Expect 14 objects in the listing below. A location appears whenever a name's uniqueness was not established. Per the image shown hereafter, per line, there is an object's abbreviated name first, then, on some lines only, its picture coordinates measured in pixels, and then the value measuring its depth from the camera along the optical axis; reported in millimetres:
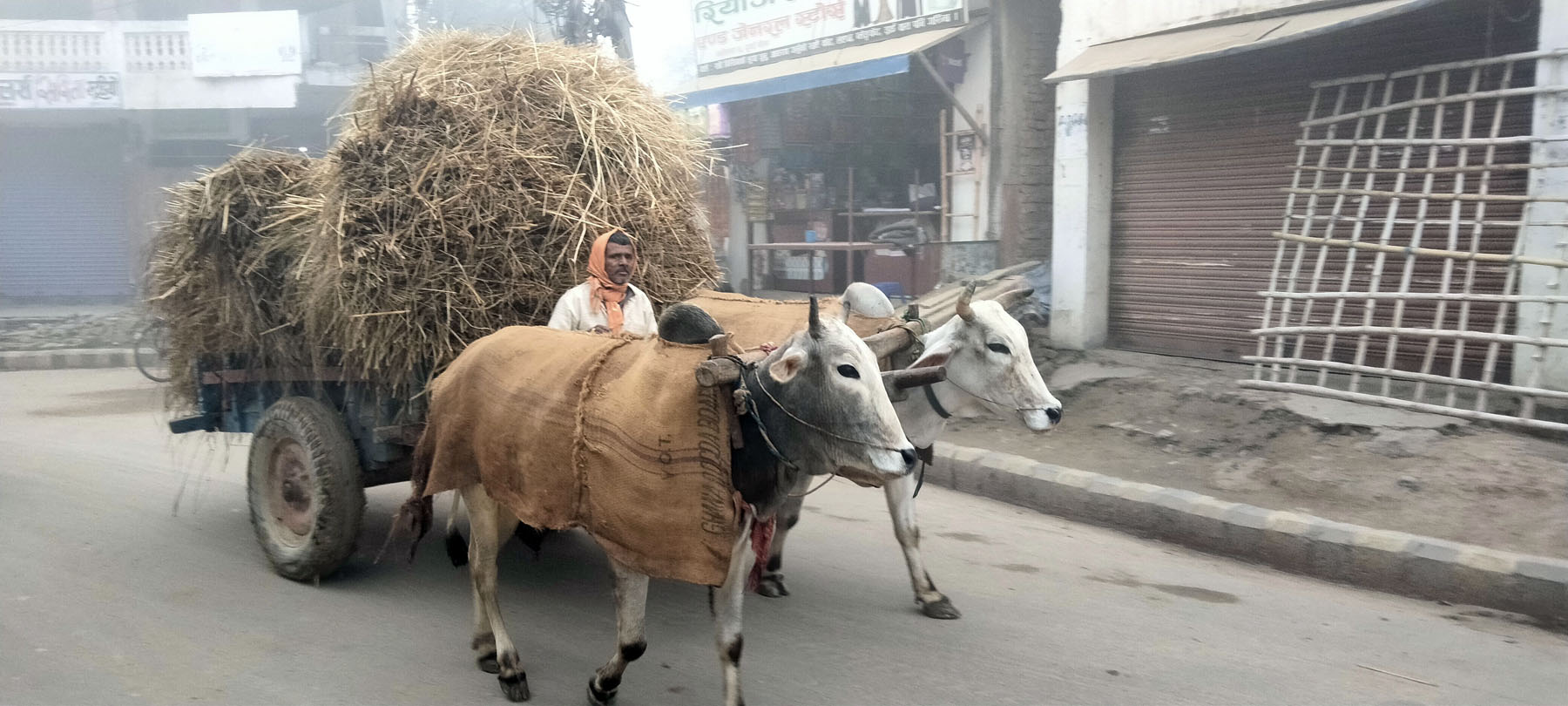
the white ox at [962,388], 4527
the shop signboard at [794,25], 12375
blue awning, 11781
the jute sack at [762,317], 4844
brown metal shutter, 7934
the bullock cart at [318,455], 5000
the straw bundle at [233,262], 5539
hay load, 4848
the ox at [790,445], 3293
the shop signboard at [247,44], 22328
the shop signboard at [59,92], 21938
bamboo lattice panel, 6641
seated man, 4703
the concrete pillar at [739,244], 15938
